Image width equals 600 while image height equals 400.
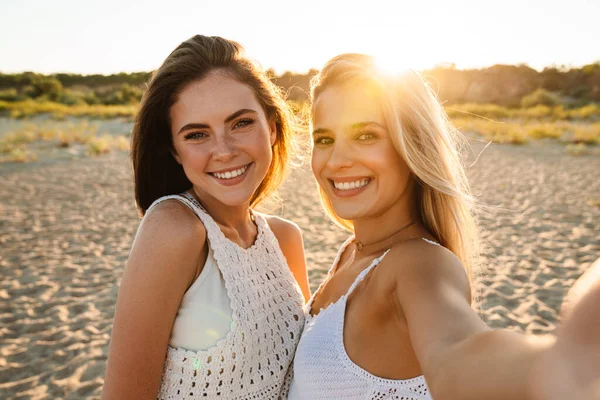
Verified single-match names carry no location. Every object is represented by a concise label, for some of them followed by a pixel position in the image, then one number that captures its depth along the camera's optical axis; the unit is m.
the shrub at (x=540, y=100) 27.20
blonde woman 0.47
